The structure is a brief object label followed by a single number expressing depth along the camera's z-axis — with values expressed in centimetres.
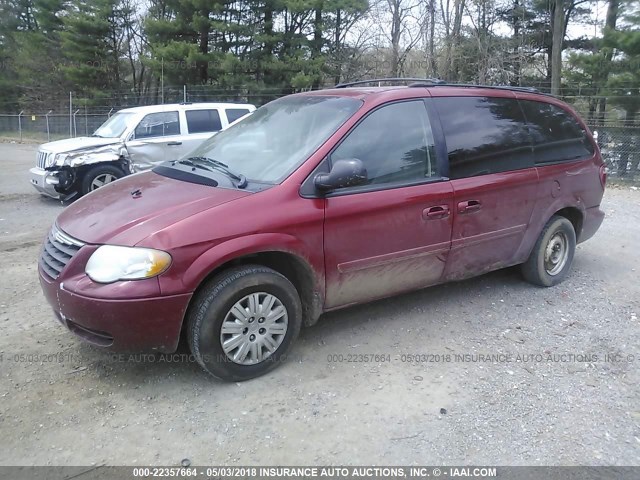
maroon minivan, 305
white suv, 905
